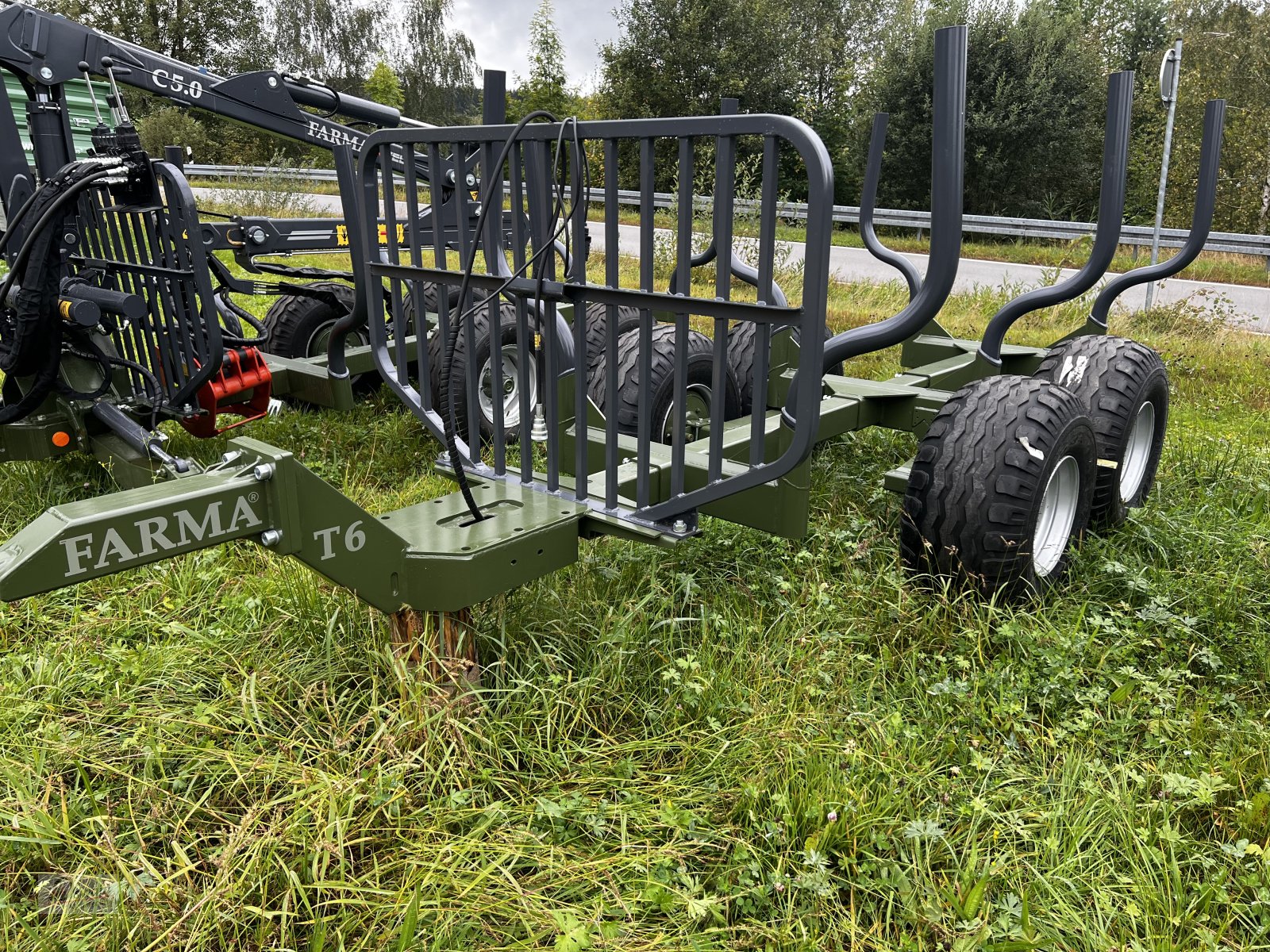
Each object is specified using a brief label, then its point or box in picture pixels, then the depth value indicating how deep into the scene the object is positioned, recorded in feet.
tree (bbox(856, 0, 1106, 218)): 83.15
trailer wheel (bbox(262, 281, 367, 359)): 20.30
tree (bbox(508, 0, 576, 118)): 93.81
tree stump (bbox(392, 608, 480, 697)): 9.32
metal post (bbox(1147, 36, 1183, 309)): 24.09
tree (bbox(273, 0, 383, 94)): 143.13
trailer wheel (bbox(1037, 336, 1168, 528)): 13.34
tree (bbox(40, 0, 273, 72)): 116.16
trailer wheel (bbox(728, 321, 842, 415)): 17.81
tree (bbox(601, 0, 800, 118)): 113.29
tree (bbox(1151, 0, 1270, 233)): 74.38
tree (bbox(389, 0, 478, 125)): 148.46
